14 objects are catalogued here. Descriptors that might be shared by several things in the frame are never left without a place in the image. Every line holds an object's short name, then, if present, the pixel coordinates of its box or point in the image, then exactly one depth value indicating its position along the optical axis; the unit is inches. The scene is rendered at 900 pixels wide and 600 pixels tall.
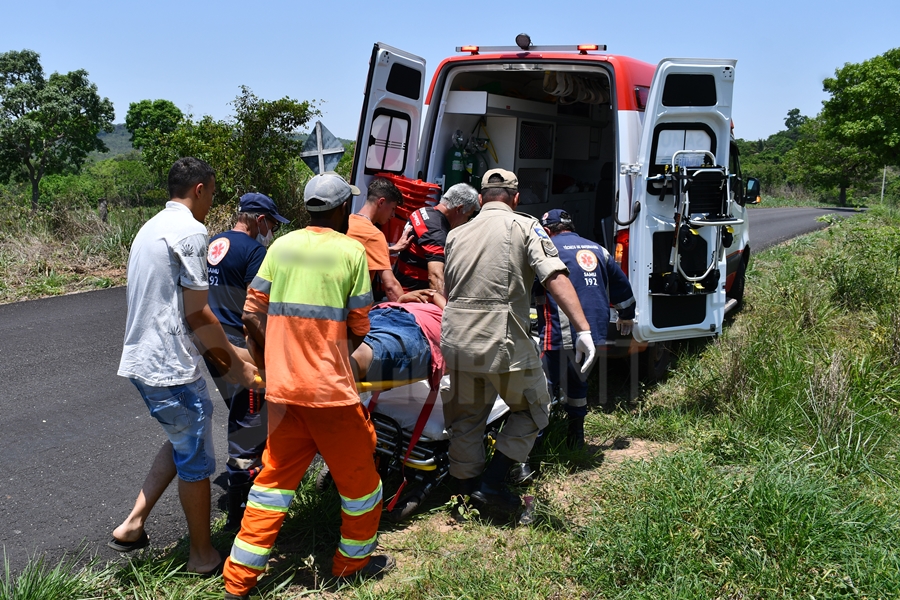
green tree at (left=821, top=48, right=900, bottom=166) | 1418.6
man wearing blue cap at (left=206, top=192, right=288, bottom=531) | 150.0
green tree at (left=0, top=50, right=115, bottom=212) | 1254.3
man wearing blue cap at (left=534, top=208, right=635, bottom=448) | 188.9
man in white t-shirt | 124.3
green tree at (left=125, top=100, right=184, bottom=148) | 2898.6
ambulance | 207.2
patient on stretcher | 147.1
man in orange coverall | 121.6
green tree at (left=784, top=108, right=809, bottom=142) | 5149.1
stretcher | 156.2
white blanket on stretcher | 164.1
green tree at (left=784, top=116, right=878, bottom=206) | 1870.1
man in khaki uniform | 151.4
